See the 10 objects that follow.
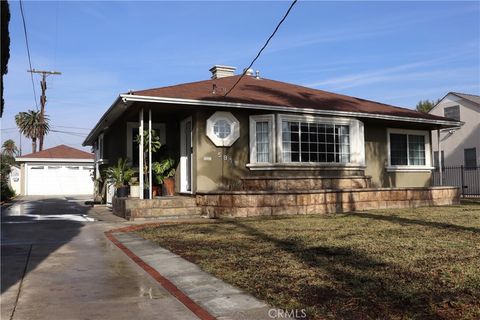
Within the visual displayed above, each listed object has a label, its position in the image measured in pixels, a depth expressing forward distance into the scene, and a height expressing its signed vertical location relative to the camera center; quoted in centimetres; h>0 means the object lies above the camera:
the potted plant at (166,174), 1608 +31
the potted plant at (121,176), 1583 +27
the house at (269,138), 1459 +149
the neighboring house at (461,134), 2777 +270
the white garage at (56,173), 3694 +91
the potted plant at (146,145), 1443 +120
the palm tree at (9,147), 7245 +598
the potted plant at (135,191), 1515 -24
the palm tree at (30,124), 5706 +750
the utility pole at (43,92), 4144 +875
